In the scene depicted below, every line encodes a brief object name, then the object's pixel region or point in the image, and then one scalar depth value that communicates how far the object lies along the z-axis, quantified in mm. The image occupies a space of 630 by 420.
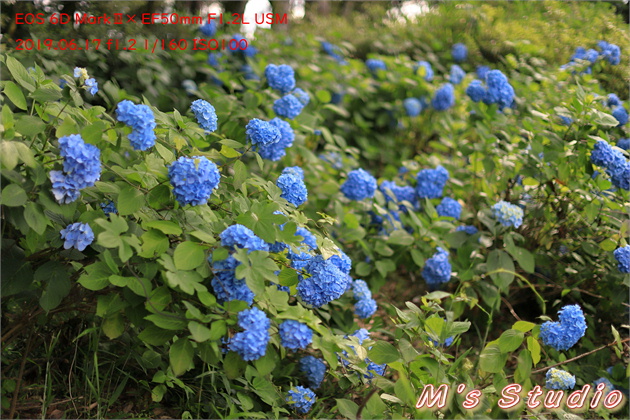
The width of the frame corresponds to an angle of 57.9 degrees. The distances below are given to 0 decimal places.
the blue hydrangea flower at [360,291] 2479
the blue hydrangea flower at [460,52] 5223
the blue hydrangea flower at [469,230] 2902
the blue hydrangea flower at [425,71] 4480
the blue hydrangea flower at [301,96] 2984
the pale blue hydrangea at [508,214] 2588
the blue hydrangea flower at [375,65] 4707
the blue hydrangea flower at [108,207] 1757
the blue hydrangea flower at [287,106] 2678
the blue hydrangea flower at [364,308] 2459
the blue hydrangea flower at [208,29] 4254
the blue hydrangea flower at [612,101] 3023
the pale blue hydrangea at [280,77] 2830
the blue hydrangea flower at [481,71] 4642
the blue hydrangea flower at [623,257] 2328
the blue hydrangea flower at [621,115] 2877
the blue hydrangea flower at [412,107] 4391
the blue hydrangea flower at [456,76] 4449
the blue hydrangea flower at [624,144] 2785
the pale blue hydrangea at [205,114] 1948
